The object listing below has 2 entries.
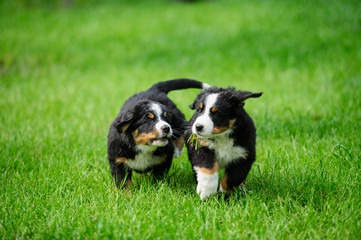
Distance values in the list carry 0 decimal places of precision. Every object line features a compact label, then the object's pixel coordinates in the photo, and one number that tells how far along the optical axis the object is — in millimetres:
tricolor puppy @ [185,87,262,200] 5957
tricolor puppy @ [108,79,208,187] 6594
